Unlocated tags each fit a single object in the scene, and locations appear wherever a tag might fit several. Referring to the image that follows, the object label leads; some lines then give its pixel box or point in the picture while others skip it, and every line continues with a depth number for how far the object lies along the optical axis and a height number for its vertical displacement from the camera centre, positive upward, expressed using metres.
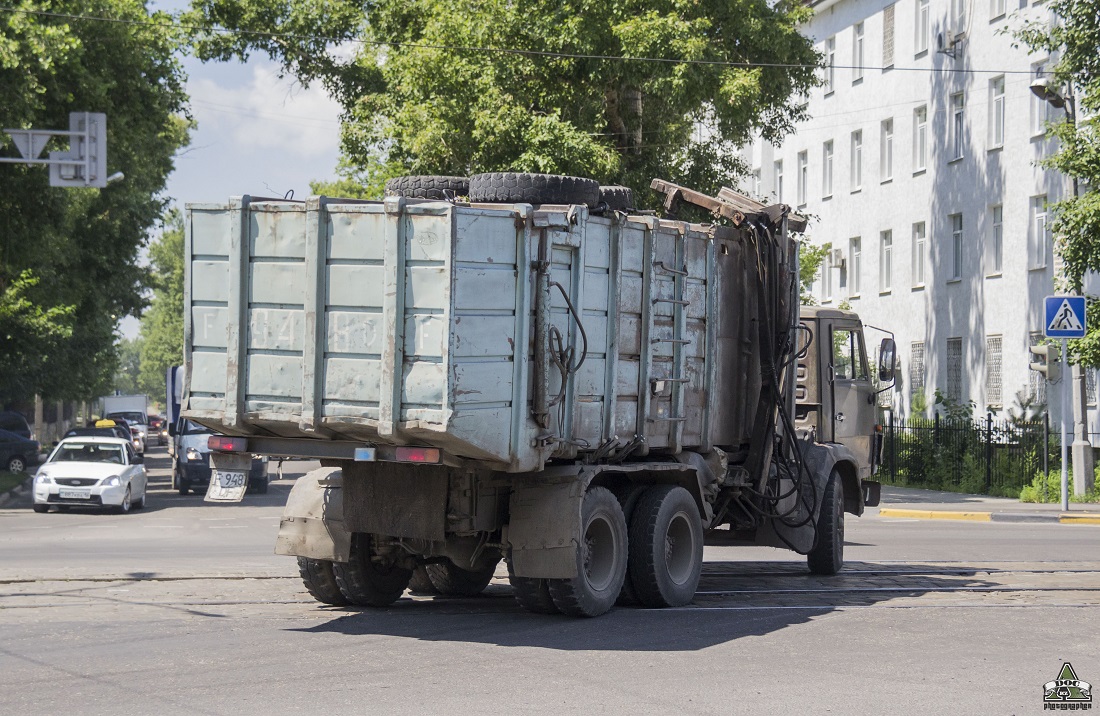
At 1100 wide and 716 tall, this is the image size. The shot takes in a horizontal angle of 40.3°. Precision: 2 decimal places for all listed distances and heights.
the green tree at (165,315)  117.06 +9.35
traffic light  24.80 +1.21
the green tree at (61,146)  27.58 +5.95
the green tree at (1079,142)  25.27 +5.06
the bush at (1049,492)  26.53 -1.02
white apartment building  35.56 +6.67
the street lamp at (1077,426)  26.39 +0.19
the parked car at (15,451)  44.31 -0.89
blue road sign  23.81 +1.90
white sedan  26.19 -0.98
